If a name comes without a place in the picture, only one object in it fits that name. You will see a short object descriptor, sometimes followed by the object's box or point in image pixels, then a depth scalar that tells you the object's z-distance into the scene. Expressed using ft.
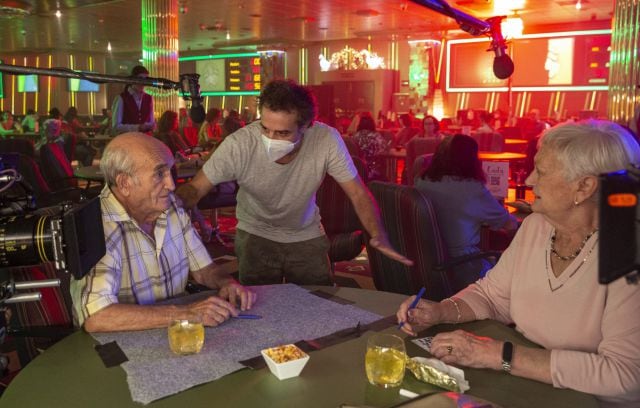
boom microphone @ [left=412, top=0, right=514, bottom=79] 6.59
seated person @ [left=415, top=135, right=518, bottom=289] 11.09
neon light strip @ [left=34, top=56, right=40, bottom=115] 70.25
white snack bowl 4.53
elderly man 5.65
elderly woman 4.68
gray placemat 4.51
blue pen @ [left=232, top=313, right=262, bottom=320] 5.89
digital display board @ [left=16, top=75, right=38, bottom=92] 69.77
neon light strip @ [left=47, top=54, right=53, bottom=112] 69.35
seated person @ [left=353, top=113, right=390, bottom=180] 25.32
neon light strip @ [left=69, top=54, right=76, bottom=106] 69.00
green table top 4.22
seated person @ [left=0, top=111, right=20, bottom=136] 47.42
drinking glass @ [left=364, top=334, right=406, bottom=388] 4.47
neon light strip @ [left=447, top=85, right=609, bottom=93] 46.28
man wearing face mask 8.64
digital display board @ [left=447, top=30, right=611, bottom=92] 46.14
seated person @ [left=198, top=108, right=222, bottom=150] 34.65
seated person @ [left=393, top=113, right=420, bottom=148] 34.35
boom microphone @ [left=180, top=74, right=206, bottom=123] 5.78
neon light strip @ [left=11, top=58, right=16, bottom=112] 72.18
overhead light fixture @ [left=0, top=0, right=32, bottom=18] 35.74
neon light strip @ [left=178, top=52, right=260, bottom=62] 67.05
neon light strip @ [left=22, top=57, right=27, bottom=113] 71.71
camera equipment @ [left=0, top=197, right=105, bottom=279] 4.36
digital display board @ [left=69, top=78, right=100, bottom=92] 68.39
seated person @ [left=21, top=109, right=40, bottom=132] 49.59
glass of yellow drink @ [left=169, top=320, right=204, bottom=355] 4.99
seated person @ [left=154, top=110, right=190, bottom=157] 24.18
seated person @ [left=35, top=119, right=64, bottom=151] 24.71
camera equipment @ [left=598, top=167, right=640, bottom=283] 2.57
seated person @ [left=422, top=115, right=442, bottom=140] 28.19
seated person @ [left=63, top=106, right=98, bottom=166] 38.24
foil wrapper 4.42
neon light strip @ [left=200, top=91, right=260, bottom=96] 68.90
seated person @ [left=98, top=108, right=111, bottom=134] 49.72
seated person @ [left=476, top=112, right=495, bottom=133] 32.16
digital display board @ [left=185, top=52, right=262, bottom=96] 67.56
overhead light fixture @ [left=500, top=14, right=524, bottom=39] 24.37
